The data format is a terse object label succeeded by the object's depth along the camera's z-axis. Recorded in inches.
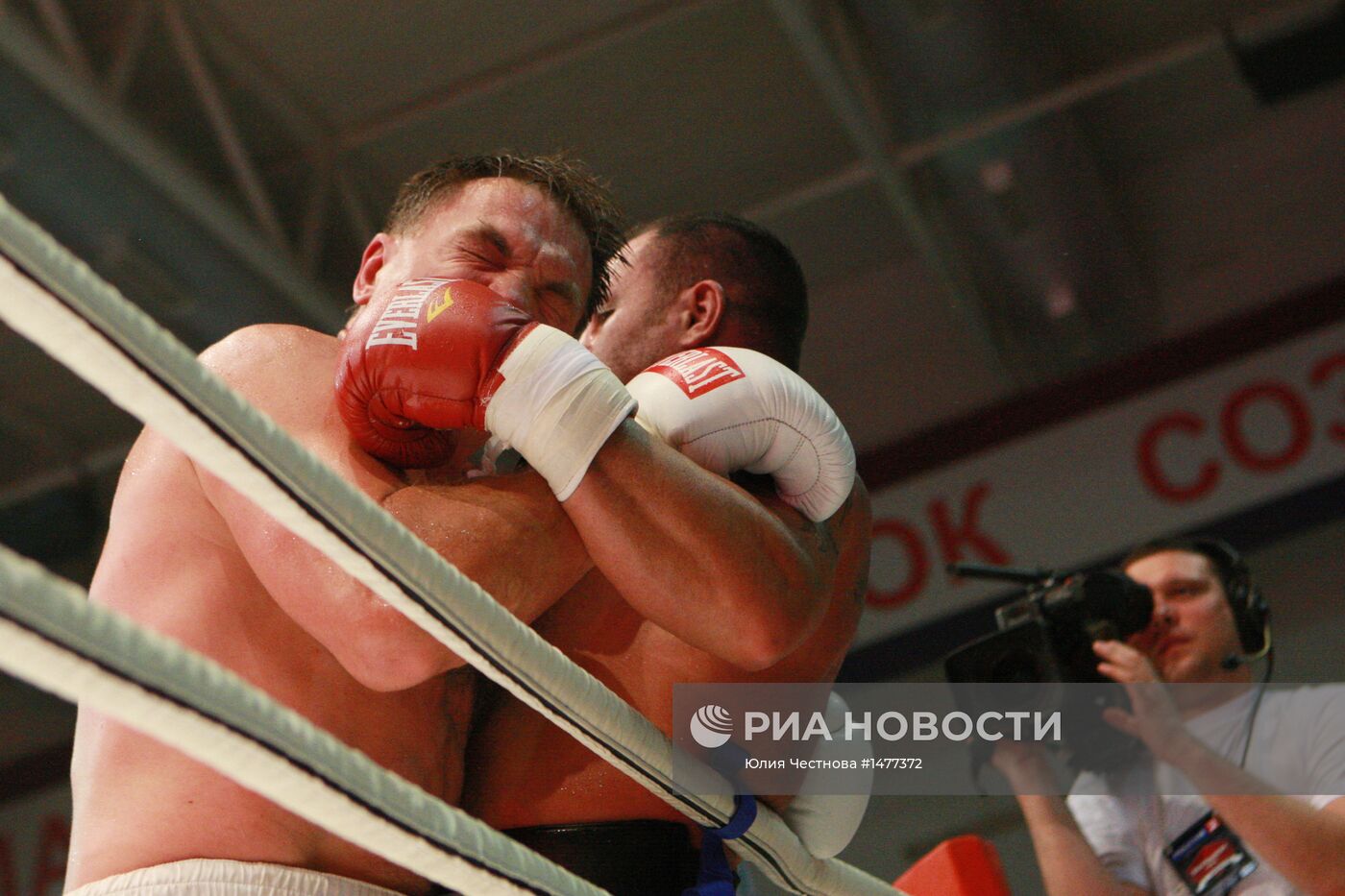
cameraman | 74.0
